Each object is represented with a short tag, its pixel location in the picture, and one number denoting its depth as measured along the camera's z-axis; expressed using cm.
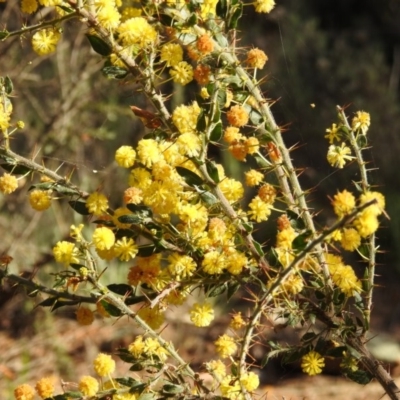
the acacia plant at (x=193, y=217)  68
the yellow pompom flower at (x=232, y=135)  70
